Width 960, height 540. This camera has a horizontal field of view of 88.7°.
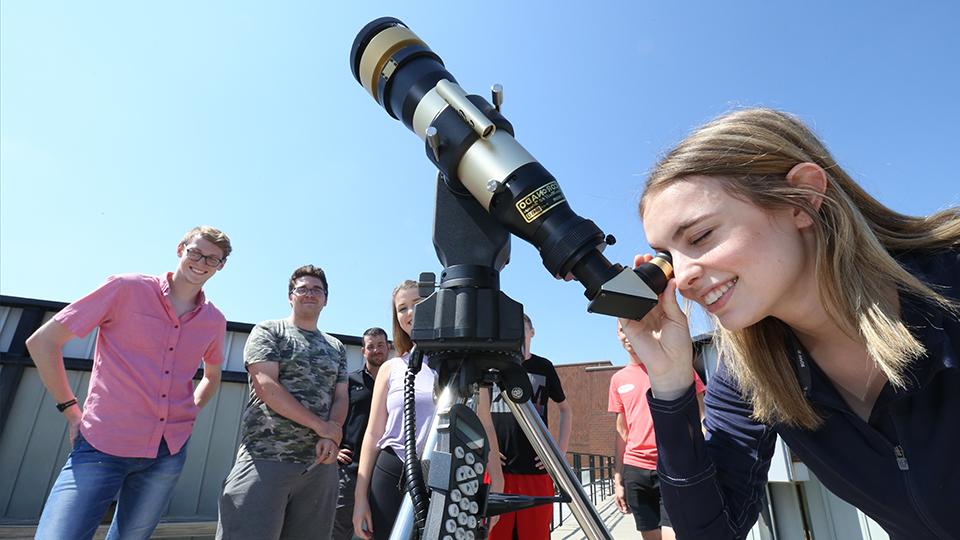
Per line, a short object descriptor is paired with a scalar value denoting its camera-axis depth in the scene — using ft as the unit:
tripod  2.40
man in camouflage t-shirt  7.43
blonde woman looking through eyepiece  3.26
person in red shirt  10.34
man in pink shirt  6.65
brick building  65.36
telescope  3.11
